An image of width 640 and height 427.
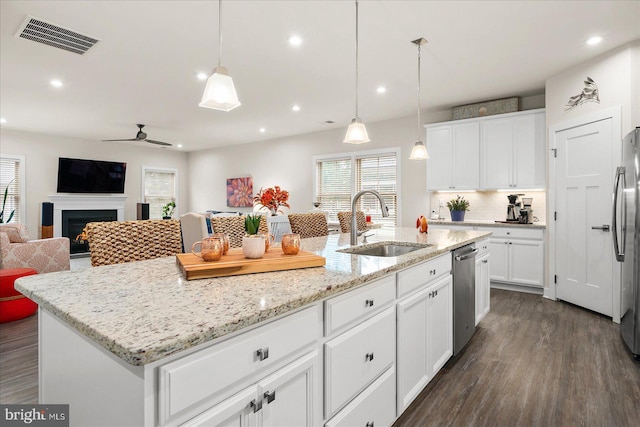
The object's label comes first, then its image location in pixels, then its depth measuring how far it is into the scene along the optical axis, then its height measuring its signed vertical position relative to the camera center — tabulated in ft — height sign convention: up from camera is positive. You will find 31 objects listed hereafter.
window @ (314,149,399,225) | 20.43 +2.21
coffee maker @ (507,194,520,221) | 15.30 +0.21
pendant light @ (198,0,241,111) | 5.38 +1.99
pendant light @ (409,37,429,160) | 10.56 +2.01
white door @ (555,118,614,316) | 11.39 -0.01
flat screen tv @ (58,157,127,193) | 24.32 +2.87
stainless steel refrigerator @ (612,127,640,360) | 8.20 -0.54
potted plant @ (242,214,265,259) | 4.95 -0.47
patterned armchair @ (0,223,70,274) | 13.24 -1.57
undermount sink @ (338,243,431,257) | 7.77 -0.83
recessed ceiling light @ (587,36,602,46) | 10.43 +5.46
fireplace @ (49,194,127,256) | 24.03 +0.13
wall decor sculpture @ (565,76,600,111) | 11.81 +4.32
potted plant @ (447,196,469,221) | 16.74 +0.27
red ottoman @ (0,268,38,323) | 10.85 -2.87
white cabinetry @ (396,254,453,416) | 5.71 -2.12
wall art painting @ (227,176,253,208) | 27.45 +1.82
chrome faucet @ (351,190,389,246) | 7.44 -0.18
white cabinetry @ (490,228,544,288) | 14.16 -1.82
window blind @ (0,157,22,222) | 22.29 +1.96
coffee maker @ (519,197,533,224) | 14.84 +0.09
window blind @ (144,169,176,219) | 29.55 +2.19
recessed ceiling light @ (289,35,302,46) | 10.25 +5.37
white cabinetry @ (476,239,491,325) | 9.85 -1.99
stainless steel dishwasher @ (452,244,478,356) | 7.96 -1.98
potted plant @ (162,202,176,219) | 28.27 +0.34
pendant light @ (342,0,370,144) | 8.10 +1.96
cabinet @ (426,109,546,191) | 14.83 +2.94
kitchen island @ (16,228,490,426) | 2.48 -1.15
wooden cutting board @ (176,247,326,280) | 4.32 -0.68
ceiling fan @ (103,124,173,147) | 20.43 +4.72
